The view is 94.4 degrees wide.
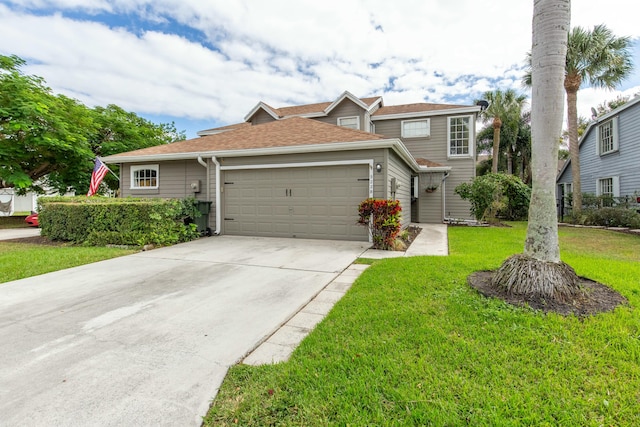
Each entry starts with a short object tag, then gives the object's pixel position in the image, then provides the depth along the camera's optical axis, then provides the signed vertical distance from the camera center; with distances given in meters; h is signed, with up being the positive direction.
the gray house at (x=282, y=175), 7.94 +1.24
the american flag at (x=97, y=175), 10.23 +1.45
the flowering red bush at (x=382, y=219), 6.79 -0.11
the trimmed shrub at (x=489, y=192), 11.84 +0.87
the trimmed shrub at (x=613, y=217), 10.52 -0.21
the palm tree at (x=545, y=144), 3.29 +0.78
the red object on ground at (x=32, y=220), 13.94 -0.12
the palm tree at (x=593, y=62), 11.98 +6.15
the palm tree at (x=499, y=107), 19.92 +7.29
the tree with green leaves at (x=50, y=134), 12.35 +4.11
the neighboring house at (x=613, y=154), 11.65 +2.61
